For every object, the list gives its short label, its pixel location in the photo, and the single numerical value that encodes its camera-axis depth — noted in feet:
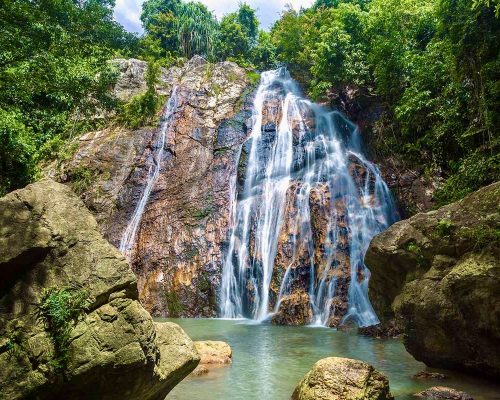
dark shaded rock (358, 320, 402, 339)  34.26
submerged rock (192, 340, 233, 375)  26.07
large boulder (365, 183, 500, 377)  20.04
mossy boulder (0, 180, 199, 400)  12.44
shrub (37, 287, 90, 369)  12.69
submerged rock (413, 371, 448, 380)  22.20
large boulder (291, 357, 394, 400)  17.28
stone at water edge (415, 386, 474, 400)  18.47
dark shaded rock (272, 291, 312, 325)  45.54
